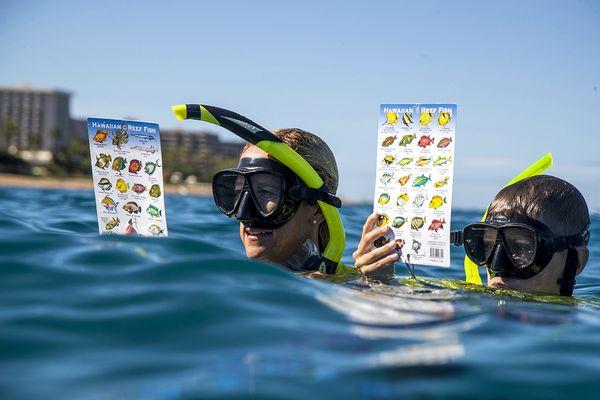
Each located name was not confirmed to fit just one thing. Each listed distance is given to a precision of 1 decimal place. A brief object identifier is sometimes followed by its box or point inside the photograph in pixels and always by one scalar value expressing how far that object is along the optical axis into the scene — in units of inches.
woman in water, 161.6
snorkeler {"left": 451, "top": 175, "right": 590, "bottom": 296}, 153.1
